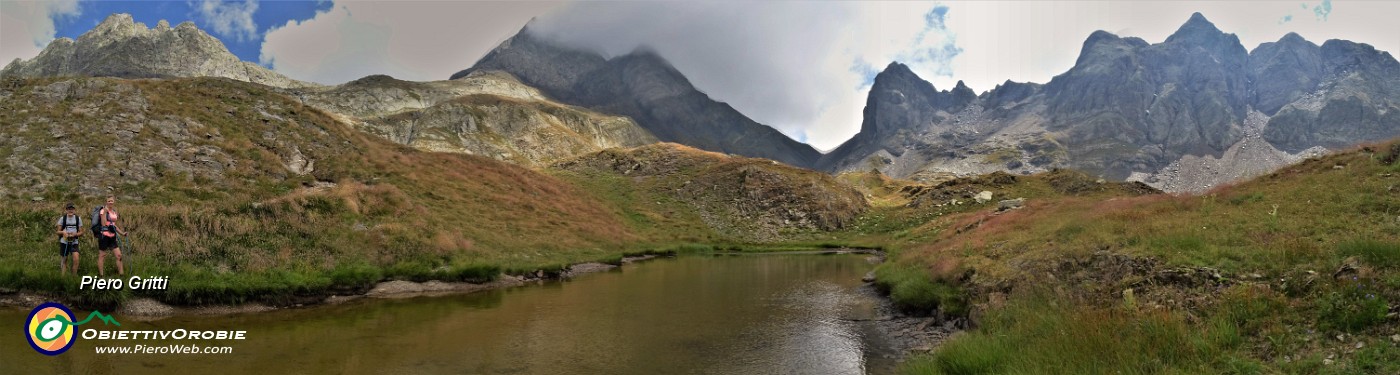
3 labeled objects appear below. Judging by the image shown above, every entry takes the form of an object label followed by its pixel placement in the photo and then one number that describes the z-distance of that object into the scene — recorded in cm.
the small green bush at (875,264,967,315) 2141
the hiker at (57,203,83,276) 2034
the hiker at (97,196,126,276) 2070
